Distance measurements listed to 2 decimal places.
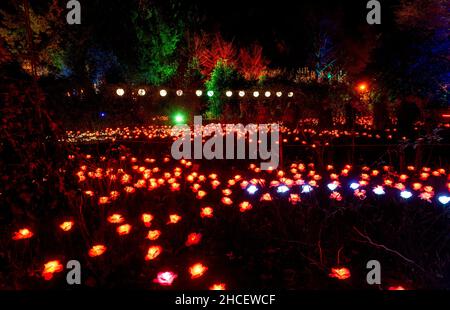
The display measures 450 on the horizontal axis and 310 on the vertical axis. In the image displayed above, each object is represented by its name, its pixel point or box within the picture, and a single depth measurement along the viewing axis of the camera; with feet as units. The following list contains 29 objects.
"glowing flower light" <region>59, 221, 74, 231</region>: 10.66
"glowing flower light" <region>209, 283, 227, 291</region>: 8.89
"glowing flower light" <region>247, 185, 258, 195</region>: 14.55
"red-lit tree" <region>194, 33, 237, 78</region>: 81.97
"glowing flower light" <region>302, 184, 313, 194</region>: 13.64
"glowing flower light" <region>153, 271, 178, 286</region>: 8.42
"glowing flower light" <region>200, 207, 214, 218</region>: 11.90
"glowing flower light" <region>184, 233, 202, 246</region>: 10.01
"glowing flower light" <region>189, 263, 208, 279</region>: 9.12
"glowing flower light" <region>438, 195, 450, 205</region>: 11.40
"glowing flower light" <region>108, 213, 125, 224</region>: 11.12
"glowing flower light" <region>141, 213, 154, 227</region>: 11.58
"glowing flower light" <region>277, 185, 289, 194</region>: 13.80
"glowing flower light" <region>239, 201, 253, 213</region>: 12.28
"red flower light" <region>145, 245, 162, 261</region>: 9.65
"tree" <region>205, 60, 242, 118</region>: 57.41
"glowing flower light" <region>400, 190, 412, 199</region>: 12.79
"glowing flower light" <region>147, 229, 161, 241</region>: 10.50
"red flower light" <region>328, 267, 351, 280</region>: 8.84
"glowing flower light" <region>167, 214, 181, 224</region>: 11.39
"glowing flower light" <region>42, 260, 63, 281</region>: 8.92
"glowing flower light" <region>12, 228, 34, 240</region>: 10.16
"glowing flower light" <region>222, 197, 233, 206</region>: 13.15
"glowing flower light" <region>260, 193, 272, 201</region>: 13.45
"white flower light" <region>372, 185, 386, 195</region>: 12.88
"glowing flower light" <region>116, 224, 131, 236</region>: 10.82
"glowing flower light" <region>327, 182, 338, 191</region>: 13.62
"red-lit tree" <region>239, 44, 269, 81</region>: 89.61
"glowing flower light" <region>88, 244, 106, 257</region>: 9.48
